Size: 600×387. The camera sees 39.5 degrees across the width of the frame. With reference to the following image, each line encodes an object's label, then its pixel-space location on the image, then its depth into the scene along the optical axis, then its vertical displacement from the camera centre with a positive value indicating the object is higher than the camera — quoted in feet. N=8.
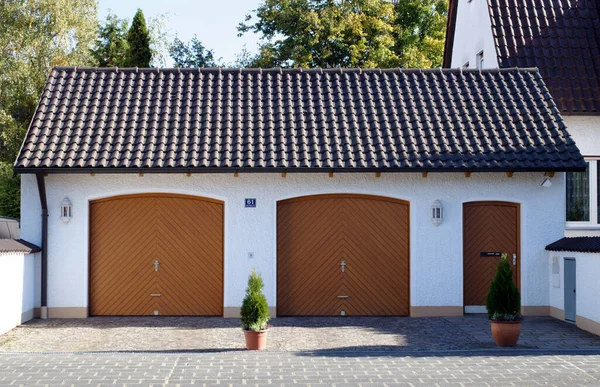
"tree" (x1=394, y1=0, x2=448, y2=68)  134.00 +30.67
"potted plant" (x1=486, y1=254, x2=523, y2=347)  42.57 -4.98
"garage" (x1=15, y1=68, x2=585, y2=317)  53.72 +0.00
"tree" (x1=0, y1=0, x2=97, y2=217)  124.47 +24.96
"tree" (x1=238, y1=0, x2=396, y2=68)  121.19 +26.52
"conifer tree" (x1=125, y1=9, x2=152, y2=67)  118.83 +23.36
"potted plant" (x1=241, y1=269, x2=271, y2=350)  41.63 -5.39
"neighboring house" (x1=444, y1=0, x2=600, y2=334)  65.31 +13.35
